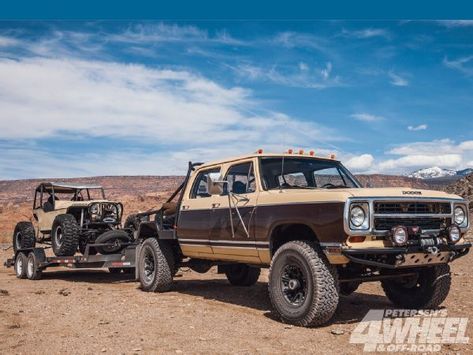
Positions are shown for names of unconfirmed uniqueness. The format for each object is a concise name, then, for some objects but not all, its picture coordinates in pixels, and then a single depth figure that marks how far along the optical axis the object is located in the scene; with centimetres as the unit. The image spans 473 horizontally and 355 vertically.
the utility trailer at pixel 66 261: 1070
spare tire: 1143
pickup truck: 594
